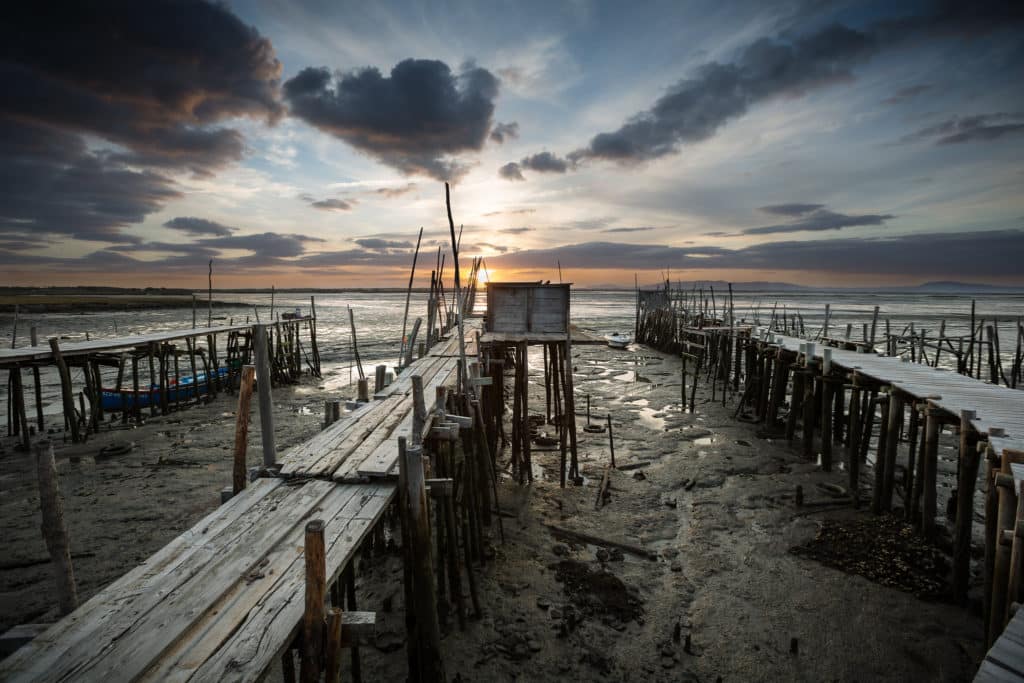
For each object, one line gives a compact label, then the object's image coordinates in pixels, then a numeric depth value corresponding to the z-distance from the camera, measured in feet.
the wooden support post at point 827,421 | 31.96
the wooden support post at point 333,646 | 9.41
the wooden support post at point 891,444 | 25.67
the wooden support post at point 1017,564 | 11.75
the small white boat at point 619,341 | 98.13
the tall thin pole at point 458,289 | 23.90
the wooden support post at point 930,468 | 22.41
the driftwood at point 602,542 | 23.24
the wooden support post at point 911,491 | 25.11
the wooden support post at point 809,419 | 35.37
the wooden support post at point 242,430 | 14.80
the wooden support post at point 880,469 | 26.23
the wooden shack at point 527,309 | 39.50
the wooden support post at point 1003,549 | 13.84
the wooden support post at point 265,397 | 16.88
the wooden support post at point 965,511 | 18.90
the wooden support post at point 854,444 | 28.45
